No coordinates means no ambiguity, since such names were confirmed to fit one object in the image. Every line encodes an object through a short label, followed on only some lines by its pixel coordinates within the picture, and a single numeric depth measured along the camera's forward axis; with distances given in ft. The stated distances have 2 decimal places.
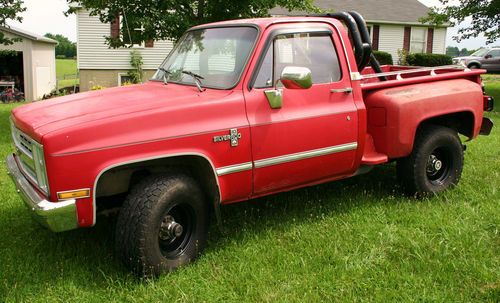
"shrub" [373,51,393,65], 74.90
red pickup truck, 11.14
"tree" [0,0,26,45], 39.06
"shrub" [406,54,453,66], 79.66
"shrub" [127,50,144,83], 71.87
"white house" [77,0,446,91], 71.00
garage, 76.84
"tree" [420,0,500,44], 54.60
